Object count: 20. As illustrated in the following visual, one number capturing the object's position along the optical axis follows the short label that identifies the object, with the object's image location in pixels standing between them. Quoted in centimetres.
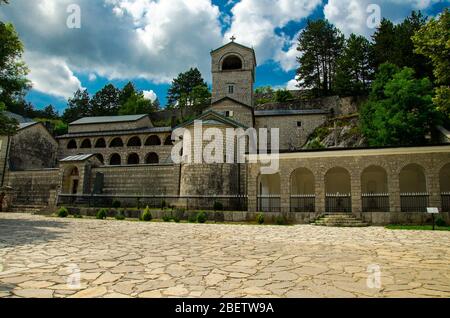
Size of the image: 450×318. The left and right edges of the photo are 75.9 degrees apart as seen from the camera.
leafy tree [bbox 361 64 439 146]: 2197
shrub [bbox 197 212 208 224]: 1595
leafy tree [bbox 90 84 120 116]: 5747
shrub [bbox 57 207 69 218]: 1823
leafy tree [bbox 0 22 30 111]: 1481
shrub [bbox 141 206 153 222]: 1677
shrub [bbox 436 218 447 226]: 1373
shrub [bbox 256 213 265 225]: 1543
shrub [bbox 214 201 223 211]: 1812
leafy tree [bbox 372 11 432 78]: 2978
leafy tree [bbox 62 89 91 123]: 5869
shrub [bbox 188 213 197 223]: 1623
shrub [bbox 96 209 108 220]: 1749
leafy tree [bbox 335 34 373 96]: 3781
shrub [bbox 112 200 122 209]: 2058
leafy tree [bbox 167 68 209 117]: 5272
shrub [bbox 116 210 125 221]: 1774
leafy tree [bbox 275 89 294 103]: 4718
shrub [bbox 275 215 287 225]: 1521
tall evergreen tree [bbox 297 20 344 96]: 4722
